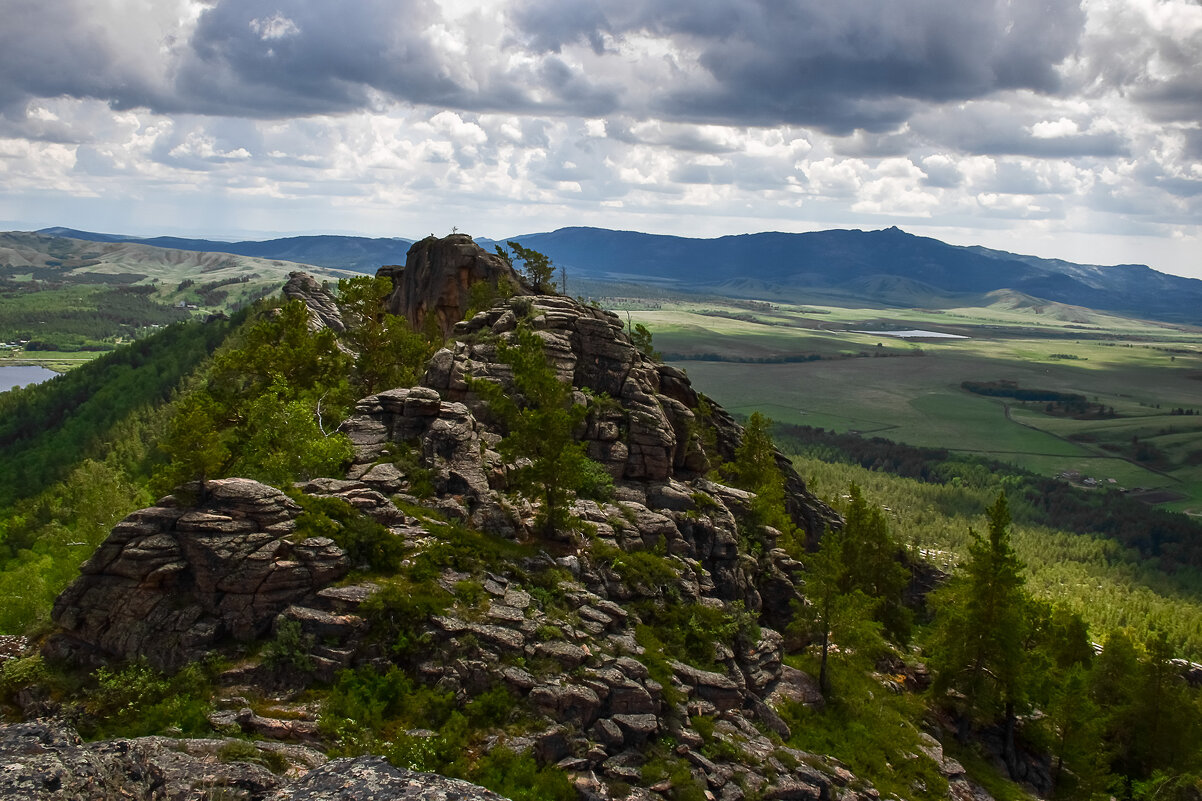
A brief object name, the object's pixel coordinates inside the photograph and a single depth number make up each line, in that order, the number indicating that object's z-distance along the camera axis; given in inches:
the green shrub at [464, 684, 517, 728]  1317.7
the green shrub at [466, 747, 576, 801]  1193.4
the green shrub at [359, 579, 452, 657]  1381.6
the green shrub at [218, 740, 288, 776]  1090.1
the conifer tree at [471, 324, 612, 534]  1854.1
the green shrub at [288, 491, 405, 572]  1486.2
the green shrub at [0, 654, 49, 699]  1258.6
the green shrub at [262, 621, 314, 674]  1306.6
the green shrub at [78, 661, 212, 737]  1170.6
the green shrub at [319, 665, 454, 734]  1256.8
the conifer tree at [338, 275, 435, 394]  2891.2
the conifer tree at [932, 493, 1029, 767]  2231.8
